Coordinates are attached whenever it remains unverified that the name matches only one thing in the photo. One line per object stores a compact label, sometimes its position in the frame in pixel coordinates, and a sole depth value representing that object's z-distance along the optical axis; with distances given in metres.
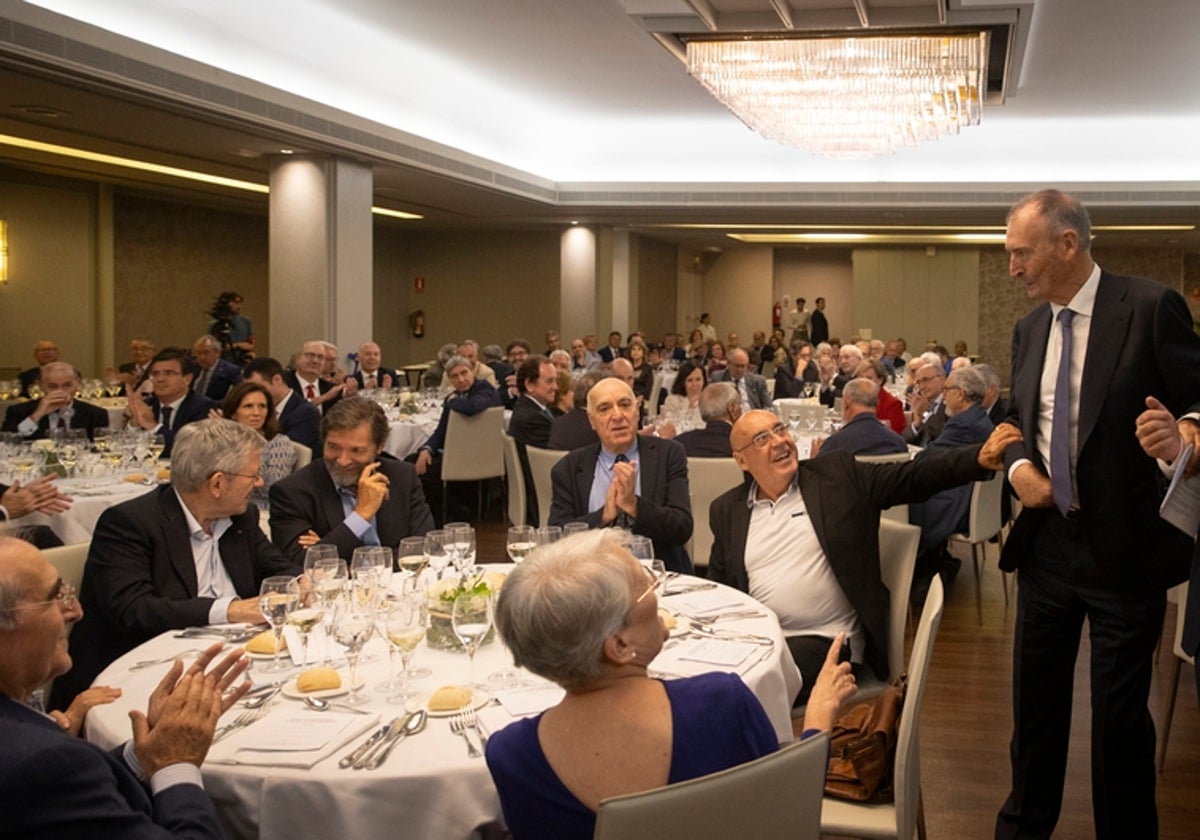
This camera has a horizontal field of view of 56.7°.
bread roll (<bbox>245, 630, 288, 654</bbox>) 2.75
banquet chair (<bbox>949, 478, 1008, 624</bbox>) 5.87
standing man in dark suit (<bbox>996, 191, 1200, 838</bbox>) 2.91
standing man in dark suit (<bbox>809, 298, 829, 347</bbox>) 22.59
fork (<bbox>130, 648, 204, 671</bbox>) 2.71
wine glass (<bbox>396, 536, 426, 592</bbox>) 3.11
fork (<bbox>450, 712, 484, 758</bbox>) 2.20
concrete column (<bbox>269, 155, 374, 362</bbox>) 10.61
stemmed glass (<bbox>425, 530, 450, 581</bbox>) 3.16
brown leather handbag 2.63
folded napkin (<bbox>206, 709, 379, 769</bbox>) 2.17
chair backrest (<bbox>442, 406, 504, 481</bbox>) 8.26
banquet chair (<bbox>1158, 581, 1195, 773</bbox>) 3.87
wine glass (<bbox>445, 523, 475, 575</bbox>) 3.17
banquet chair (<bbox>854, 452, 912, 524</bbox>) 5.72
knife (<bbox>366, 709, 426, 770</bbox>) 2.17
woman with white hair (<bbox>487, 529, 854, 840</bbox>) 1.81
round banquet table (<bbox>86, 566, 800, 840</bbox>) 2.11
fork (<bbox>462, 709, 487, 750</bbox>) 2.27
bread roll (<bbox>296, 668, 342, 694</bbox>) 2.50
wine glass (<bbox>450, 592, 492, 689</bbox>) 2.49
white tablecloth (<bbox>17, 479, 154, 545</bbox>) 5.03
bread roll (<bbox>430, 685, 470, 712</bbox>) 2.39
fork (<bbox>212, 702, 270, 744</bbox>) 2.30
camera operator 13.30
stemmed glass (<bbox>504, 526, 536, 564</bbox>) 3.20
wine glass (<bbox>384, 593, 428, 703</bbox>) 2.44
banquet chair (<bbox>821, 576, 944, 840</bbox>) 2.46
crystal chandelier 7.40
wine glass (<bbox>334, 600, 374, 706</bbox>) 2.43
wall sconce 12.85
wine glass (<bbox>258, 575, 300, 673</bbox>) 2.58
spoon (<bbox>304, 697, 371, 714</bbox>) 2.42
